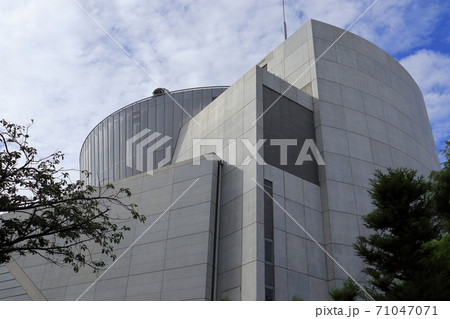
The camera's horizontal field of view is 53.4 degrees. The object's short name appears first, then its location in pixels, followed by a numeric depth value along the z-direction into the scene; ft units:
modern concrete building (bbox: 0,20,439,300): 73.05
